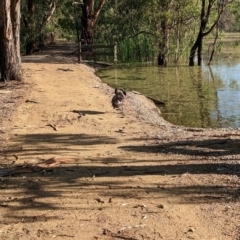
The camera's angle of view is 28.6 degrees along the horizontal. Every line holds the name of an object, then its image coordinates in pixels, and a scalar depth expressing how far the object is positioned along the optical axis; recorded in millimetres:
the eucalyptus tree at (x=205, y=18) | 28109
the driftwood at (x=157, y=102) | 15637
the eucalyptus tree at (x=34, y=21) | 32781
